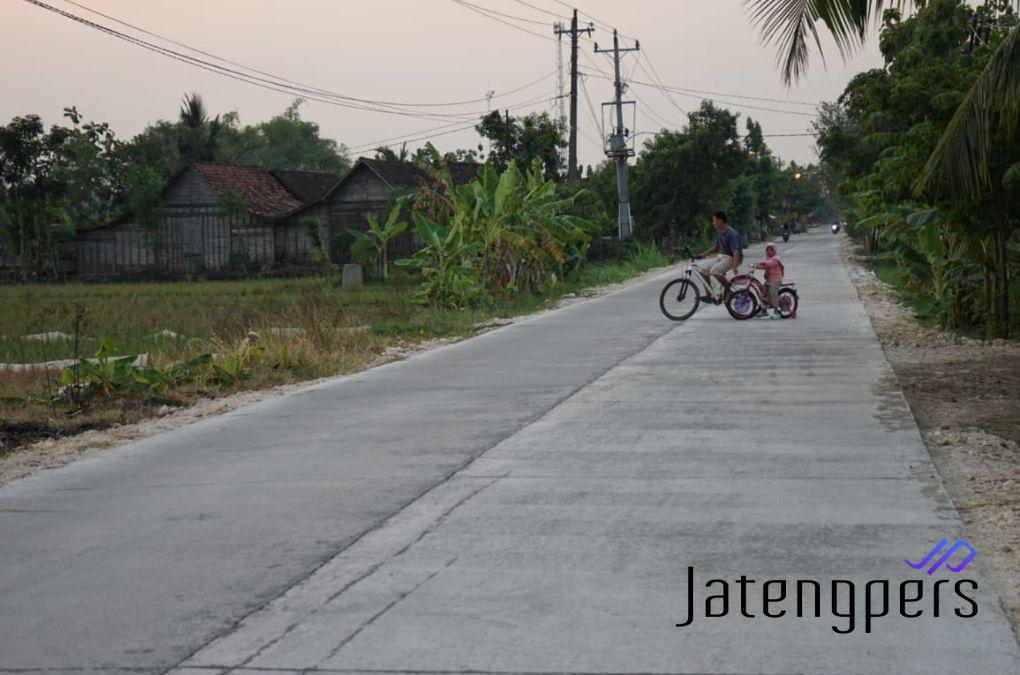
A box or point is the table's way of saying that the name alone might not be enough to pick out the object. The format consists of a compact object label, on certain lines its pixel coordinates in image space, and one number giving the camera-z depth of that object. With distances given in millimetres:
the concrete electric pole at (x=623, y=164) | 59500
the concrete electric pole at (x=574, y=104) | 52406
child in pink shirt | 21142
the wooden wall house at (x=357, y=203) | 54156
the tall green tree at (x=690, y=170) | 65938
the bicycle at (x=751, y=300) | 21297
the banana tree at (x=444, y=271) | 26938
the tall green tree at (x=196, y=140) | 72312
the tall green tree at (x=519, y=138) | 54562
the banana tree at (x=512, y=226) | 28953
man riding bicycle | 21719
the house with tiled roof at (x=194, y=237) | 56344
